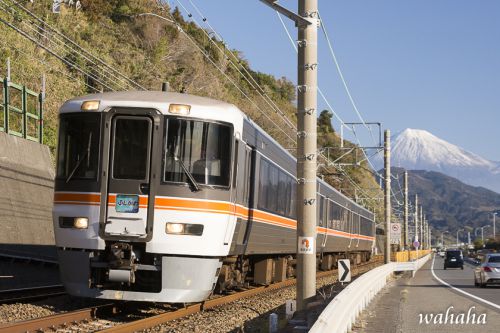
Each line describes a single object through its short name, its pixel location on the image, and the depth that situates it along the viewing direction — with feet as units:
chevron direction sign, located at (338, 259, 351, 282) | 50.49
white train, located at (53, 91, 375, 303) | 39.91
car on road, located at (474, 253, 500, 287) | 89.04
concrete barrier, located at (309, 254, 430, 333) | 28.53
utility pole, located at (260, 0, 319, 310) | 43.04
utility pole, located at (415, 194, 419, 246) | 244.91
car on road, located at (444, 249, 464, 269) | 178.29
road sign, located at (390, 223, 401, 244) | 140.36
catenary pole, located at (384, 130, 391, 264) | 118.01
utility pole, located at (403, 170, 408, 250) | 184.50
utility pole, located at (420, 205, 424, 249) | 332.92
